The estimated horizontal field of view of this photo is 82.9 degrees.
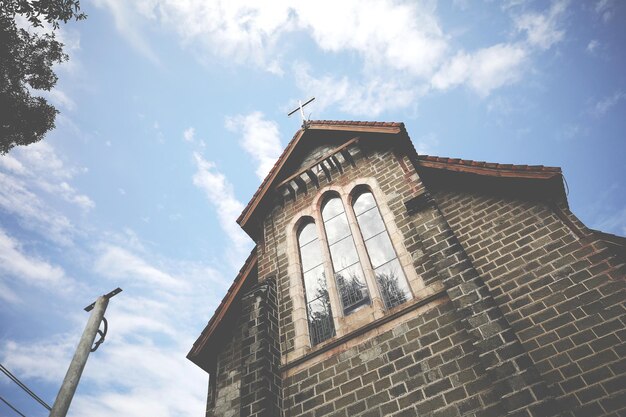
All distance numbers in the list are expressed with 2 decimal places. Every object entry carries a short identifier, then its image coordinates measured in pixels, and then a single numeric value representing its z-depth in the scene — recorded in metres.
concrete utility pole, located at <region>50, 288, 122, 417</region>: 5.15
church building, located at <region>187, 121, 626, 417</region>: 4.06
